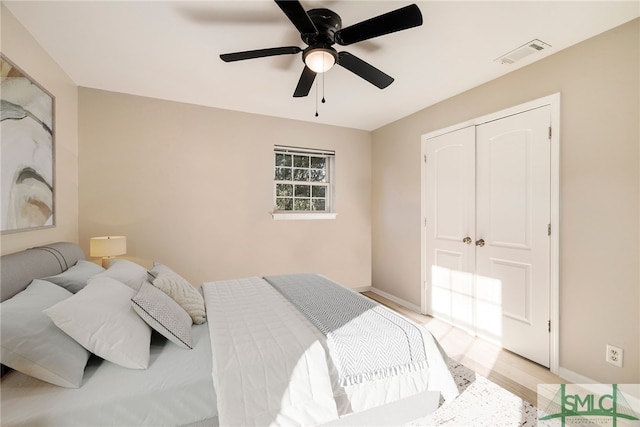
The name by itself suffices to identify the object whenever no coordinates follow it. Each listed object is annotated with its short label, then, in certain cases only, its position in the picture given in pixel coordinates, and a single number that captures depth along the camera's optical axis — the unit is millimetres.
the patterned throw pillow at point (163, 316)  1414
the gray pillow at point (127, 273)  1843
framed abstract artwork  1698
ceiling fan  1505
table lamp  2516
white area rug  1729
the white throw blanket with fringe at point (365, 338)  1460
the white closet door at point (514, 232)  2379
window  3971
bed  1098
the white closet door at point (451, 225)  2986
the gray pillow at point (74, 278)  1664
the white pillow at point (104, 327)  1210
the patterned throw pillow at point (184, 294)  1772
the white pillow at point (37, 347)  1082
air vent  2145
